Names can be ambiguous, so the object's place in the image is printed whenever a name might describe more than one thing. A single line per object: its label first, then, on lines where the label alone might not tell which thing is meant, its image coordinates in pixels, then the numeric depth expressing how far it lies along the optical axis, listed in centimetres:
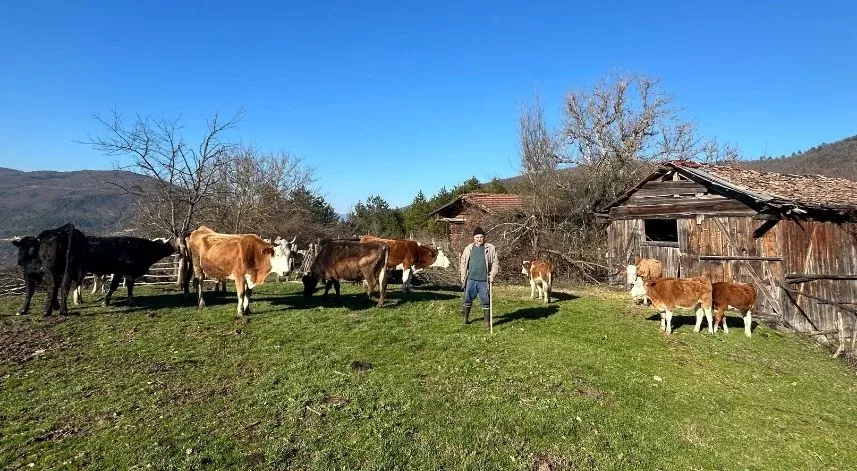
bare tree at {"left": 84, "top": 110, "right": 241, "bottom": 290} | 1945
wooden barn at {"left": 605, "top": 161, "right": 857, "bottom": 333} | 1586
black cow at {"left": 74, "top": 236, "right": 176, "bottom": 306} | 1347
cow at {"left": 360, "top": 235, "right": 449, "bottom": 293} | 1648
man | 1098
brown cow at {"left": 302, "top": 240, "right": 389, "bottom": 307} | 1348
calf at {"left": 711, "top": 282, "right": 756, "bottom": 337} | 1244
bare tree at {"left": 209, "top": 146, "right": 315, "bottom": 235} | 2834
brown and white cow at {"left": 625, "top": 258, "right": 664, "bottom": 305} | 1455
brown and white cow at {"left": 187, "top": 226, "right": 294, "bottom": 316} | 1234
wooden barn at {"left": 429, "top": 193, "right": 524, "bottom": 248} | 2838
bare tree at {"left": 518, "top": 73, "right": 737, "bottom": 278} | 2570
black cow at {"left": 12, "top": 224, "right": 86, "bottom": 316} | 1216
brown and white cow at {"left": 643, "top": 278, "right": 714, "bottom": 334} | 1197
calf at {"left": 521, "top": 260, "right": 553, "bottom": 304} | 1559
